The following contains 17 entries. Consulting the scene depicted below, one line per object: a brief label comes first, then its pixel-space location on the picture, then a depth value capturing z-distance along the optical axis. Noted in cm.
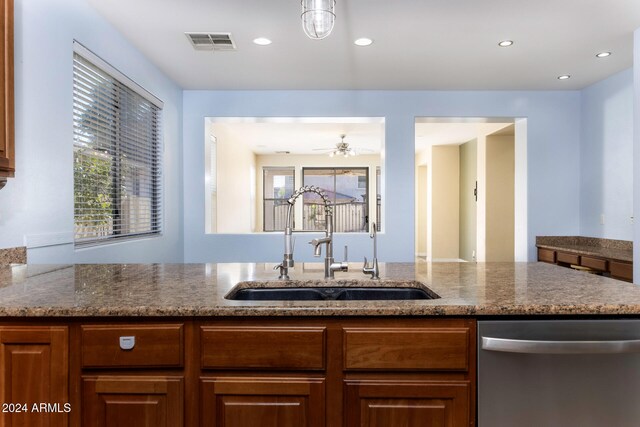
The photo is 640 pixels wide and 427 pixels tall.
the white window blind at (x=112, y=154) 267
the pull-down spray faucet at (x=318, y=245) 177
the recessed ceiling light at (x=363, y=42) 317
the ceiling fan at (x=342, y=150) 749
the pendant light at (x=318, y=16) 190
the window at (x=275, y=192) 1015
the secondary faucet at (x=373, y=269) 181
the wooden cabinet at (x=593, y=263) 321
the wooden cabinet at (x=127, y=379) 123
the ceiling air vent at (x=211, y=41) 312
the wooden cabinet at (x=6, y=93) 166
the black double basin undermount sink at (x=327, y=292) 170
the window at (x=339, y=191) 1027
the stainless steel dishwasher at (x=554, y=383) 123
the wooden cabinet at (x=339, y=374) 123
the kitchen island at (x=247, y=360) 122
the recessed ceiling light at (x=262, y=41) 318
